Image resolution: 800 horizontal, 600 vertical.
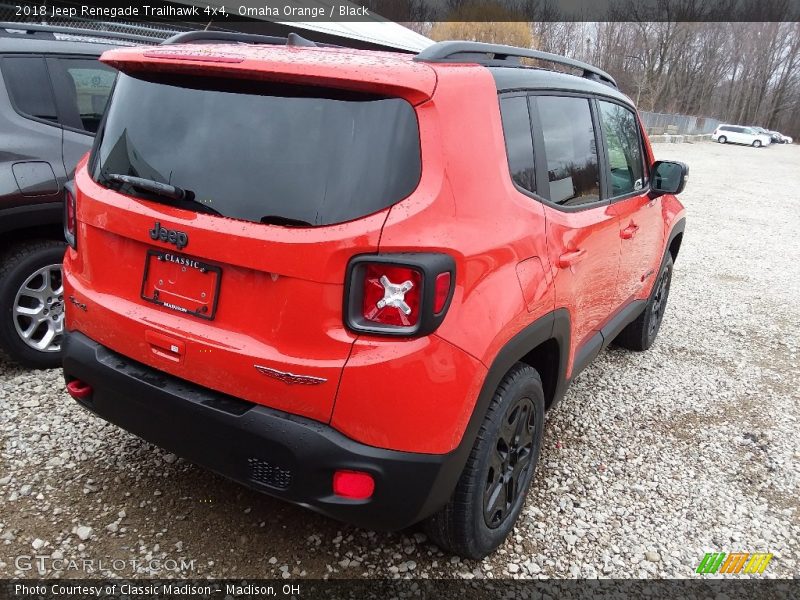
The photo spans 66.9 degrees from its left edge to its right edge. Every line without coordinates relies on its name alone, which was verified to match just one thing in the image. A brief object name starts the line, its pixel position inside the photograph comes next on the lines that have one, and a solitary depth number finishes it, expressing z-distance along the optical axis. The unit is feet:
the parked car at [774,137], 175.30
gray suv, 10.93
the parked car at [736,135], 147.02
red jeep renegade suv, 5.93
